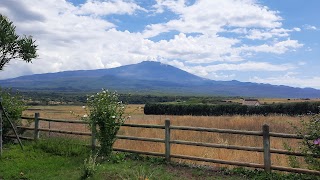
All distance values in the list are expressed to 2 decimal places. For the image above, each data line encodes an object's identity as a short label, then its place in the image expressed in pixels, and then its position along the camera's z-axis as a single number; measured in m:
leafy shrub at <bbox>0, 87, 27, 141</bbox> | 14.73
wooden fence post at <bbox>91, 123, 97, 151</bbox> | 12.27
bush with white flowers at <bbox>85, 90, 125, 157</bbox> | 11.61
